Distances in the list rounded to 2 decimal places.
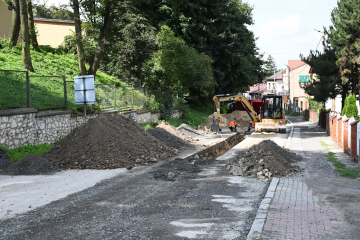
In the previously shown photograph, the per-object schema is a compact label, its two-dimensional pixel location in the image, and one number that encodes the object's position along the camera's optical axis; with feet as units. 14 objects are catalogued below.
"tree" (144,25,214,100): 100.27
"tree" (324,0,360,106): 97.60
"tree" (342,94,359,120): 82.89
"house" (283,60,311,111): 304.71
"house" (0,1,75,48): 128.26
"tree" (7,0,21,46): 84.17
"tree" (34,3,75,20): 91.57
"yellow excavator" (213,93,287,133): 102.01
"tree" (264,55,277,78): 511.40
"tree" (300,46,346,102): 112.16
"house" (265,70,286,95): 366.22
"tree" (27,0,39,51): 90.23
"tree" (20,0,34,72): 68.69
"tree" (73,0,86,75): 81.30
